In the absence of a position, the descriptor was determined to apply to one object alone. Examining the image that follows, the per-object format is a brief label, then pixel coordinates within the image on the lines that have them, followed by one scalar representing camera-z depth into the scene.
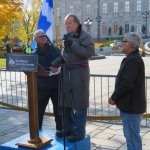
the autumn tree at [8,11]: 17.47
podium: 5.08
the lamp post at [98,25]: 76.93
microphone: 5.03
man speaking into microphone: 5.28
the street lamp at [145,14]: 71.78
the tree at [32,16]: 46.44
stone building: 77.38
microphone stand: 5.25
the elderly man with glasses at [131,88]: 4.90
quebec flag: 8.34
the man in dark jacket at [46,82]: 6.15
